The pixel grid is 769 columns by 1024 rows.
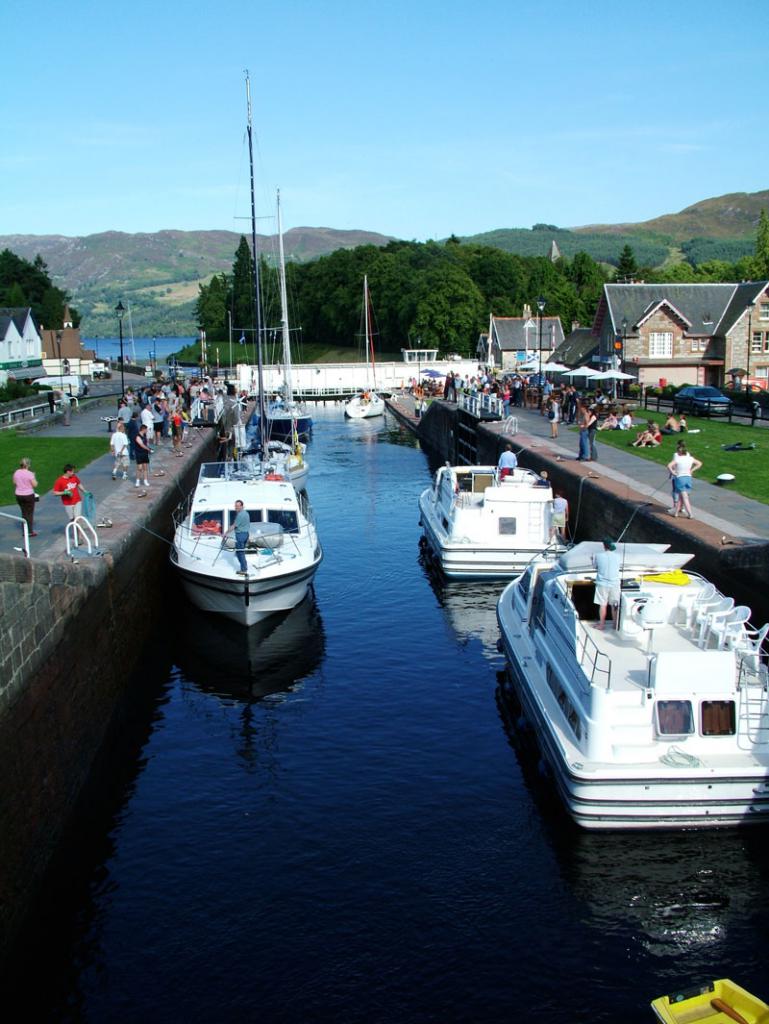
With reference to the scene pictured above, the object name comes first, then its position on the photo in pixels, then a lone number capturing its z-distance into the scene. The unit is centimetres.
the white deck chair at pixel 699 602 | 1688
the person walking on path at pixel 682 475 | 2444
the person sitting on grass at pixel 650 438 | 3844
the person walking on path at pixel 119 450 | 3200
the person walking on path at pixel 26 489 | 2214
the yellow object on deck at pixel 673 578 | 1750
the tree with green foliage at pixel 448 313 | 12125
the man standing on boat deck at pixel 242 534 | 2422
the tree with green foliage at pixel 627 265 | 13142
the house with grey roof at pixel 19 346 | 8781
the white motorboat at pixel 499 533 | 2934
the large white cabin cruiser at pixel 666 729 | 1442
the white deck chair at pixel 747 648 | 1531
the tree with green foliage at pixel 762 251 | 12181
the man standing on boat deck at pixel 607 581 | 1734
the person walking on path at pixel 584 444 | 3516
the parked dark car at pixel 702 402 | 4578
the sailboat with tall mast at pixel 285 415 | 5800
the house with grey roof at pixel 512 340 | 10694
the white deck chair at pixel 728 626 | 1564
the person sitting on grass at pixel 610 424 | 4491
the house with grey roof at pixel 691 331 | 6988
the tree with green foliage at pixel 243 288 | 14675
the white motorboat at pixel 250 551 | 2434
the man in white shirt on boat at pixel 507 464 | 3178
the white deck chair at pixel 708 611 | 1616
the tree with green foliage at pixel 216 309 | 15800
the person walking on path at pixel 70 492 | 2181
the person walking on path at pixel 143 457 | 3030
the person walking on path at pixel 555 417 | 4362
